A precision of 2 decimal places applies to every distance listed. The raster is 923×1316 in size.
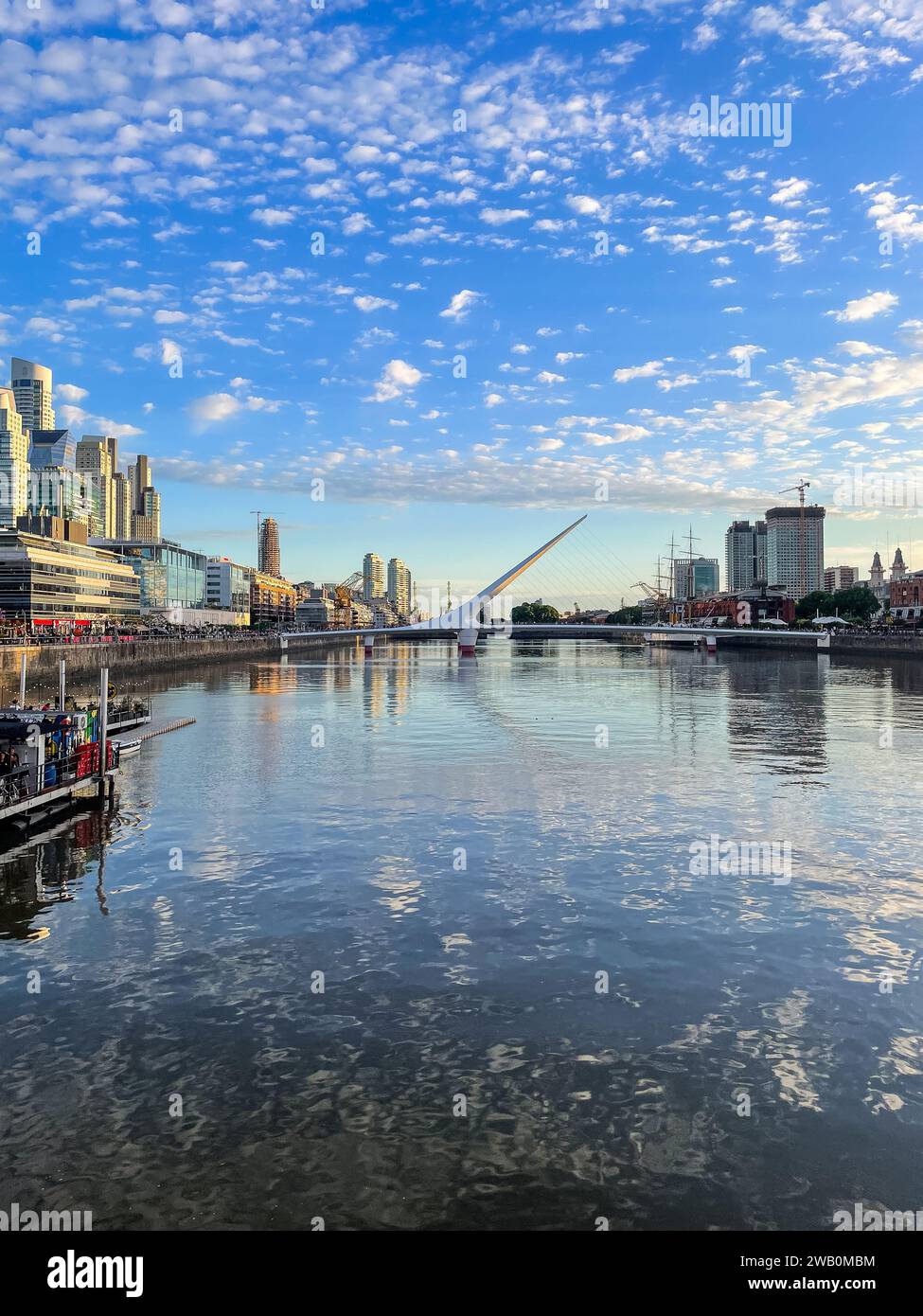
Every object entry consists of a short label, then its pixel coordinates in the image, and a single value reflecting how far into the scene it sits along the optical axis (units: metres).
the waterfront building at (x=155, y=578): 189.00
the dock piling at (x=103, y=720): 25.47
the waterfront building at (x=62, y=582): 122.00
